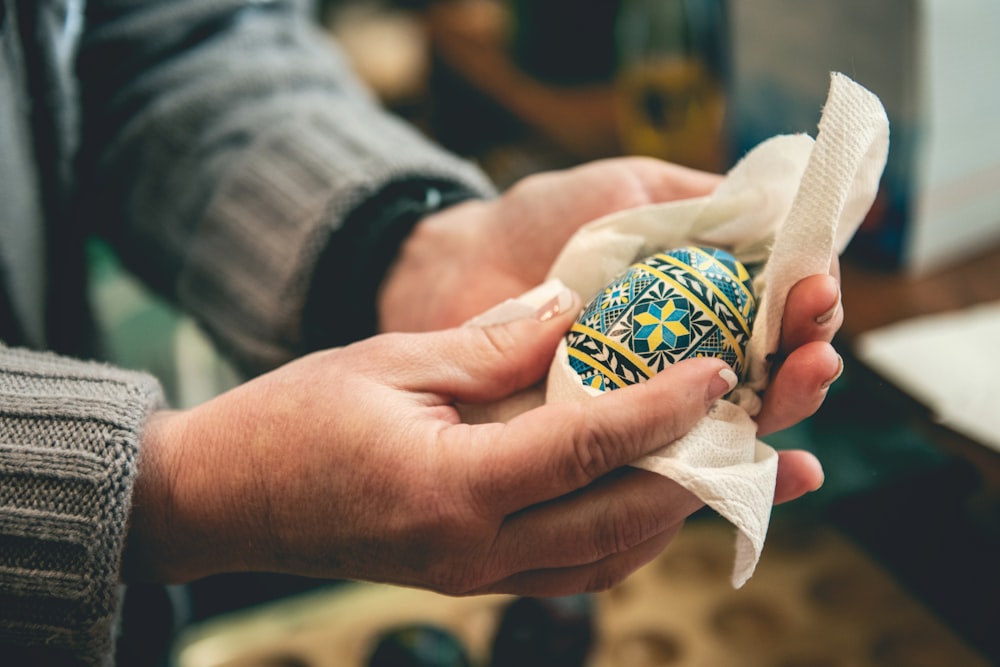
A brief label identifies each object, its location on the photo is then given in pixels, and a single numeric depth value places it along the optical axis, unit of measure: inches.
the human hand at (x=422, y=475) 15.6
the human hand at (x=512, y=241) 21.9
